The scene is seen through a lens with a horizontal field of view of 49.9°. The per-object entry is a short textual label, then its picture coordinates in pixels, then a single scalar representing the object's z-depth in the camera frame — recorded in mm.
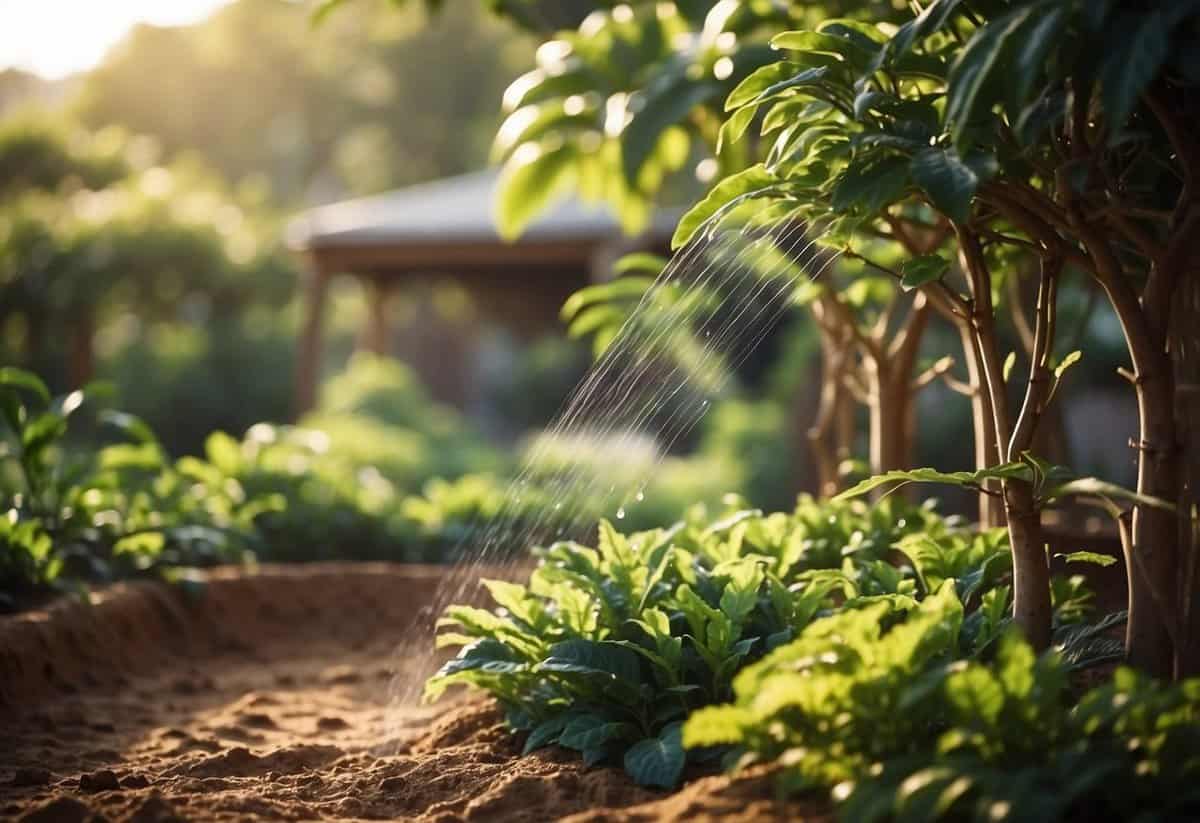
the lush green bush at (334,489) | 6078
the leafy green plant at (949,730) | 1986
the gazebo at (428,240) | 11844
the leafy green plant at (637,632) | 2836
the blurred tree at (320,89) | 29781
